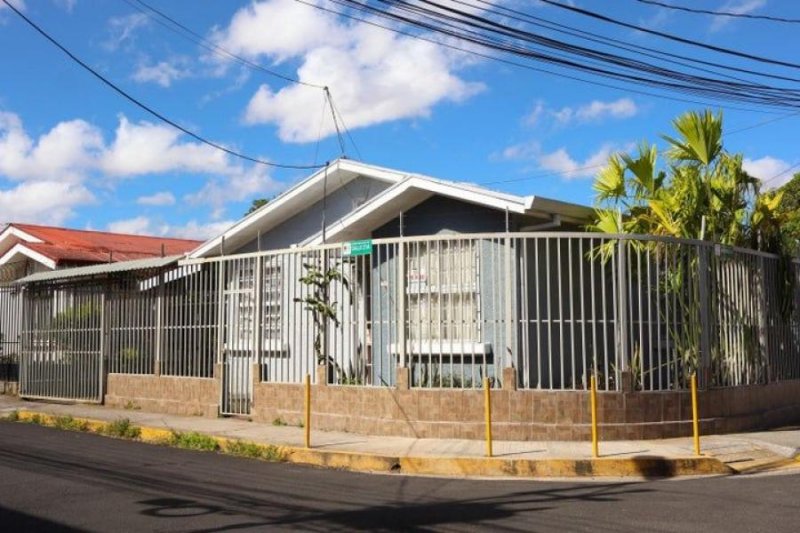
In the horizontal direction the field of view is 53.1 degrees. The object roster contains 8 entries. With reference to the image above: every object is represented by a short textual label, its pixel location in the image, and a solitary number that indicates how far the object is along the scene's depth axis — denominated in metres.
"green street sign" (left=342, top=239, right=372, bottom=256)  12.71
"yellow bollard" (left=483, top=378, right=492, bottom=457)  10.15
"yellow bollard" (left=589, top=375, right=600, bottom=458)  9.88
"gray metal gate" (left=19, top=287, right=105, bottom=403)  16.97
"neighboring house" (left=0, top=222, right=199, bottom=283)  22.42
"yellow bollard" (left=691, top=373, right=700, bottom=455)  10.20
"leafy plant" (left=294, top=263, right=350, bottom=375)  13.07
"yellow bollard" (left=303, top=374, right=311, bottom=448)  10.93
